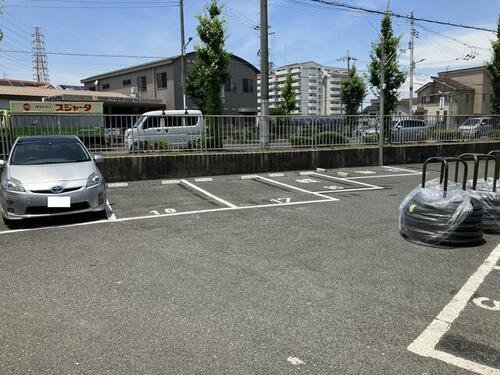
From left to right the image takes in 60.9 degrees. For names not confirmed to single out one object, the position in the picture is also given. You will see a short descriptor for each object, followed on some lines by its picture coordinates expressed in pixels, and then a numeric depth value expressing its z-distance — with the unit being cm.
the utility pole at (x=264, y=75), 1321
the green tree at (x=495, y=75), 2206
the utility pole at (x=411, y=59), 3978
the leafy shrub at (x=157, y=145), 1192
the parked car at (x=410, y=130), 1569
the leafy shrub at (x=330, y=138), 1405
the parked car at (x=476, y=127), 1713
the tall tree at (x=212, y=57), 1691
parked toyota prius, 635
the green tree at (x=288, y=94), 3991
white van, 1162
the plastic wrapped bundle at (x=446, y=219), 532
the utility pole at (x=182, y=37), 2611
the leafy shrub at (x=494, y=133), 1791
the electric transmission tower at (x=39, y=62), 6969
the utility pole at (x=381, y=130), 1448
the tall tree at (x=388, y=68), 1917
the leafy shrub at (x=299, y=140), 1366
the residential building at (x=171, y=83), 3703
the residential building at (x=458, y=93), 6444
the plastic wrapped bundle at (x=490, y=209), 598
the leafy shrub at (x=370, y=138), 1510
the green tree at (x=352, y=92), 3238
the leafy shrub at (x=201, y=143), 1246
